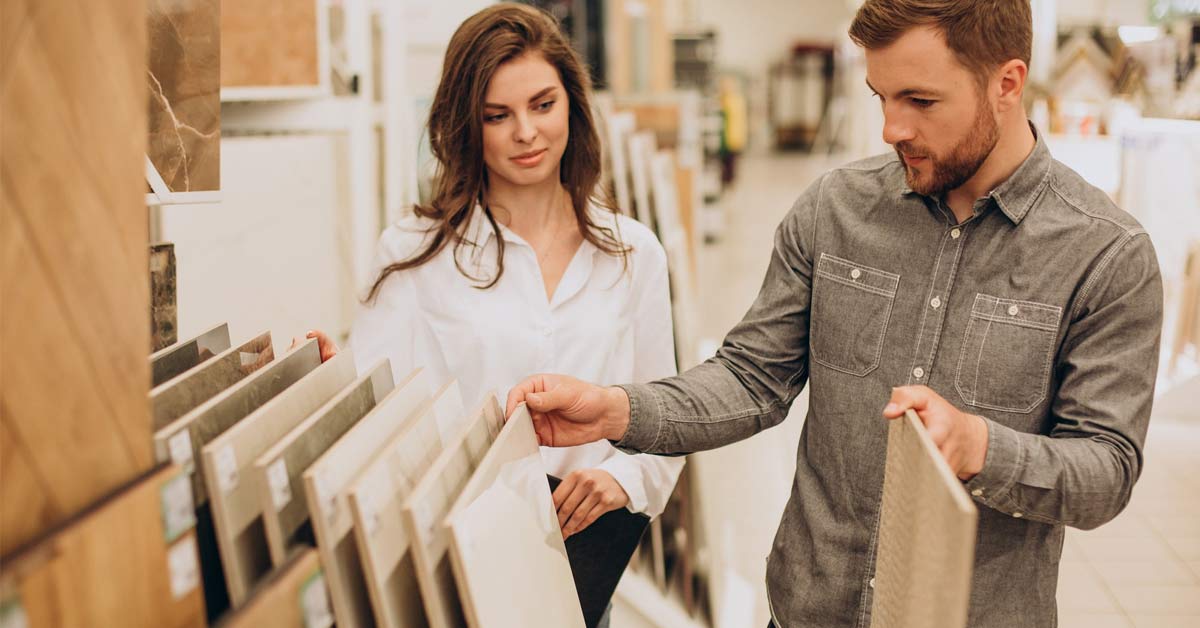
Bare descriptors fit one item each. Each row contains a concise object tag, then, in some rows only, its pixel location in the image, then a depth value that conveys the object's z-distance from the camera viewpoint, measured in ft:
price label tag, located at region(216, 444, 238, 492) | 2.99
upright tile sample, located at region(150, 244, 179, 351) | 4.99
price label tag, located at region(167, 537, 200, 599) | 2.74
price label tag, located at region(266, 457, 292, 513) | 3.00
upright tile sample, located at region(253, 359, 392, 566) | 2.99
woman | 6.40
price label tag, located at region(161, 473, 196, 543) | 2.73
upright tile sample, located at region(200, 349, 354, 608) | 2.97
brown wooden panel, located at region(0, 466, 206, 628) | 2.26
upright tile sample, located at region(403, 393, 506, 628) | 3.03
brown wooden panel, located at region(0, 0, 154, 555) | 2.29
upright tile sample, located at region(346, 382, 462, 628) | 2.97
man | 4.42
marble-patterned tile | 4.55
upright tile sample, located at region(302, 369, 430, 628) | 2.95
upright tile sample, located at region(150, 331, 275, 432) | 3.38
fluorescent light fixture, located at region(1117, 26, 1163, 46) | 22.27
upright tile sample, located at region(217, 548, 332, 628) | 2.55
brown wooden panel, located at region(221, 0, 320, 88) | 7.38
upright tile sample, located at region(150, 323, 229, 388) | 3.80
